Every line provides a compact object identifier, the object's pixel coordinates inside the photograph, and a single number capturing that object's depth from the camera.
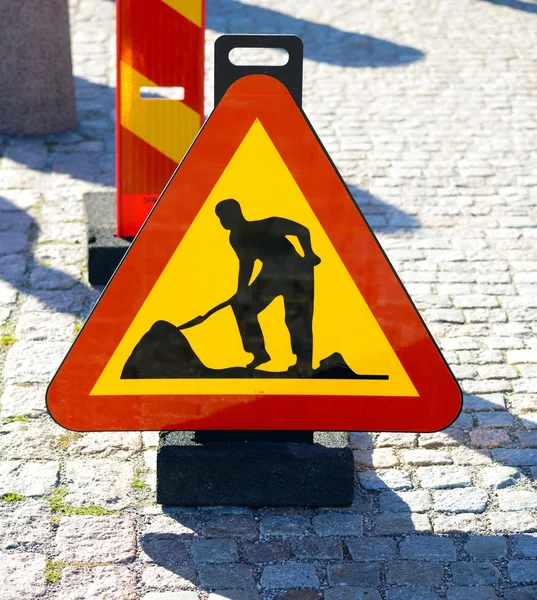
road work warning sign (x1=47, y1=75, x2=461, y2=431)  5.44
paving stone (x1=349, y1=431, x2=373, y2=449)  7.01
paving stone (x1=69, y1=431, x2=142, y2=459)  6.83
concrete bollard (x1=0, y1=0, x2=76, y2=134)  12.50
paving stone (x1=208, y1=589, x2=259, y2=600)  5.54
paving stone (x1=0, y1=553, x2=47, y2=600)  5.53
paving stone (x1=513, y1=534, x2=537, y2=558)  5.94
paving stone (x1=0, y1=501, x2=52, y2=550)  5.92
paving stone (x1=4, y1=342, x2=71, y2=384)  7.67
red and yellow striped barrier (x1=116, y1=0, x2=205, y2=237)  8.75
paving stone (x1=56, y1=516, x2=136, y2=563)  5.82
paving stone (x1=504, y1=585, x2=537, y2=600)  5.58
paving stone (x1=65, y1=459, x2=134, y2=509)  6.34
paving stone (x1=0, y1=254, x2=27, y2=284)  9.22
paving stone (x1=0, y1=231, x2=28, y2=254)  9.76
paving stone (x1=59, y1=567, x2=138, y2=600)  5.53
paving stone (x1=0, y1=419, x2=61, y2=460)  6.76
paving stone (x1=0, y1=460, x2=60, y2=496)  6.39
